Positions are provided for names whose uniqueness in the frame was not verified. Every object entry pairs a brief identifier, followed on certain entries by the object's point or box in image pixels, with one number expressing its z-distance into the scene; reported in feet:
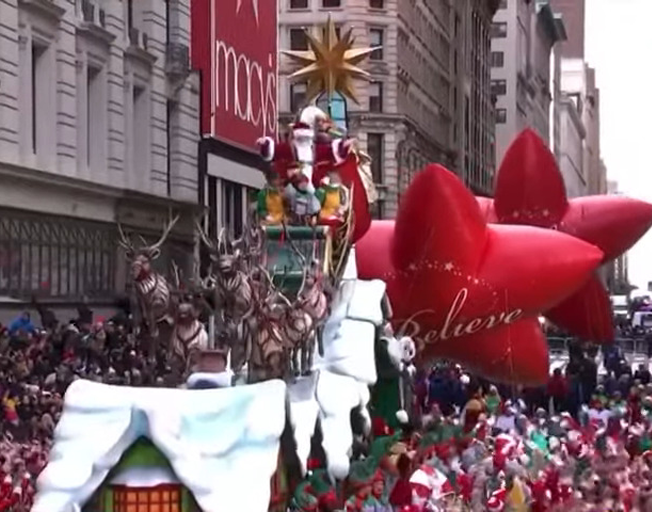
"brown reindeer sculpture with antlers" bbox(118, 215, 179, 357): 58.71
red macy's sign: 159.12
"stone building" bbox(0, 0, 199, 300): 111.45
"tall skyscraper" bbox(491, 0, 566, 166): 408.67
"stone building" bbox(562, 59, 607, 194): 638.49
